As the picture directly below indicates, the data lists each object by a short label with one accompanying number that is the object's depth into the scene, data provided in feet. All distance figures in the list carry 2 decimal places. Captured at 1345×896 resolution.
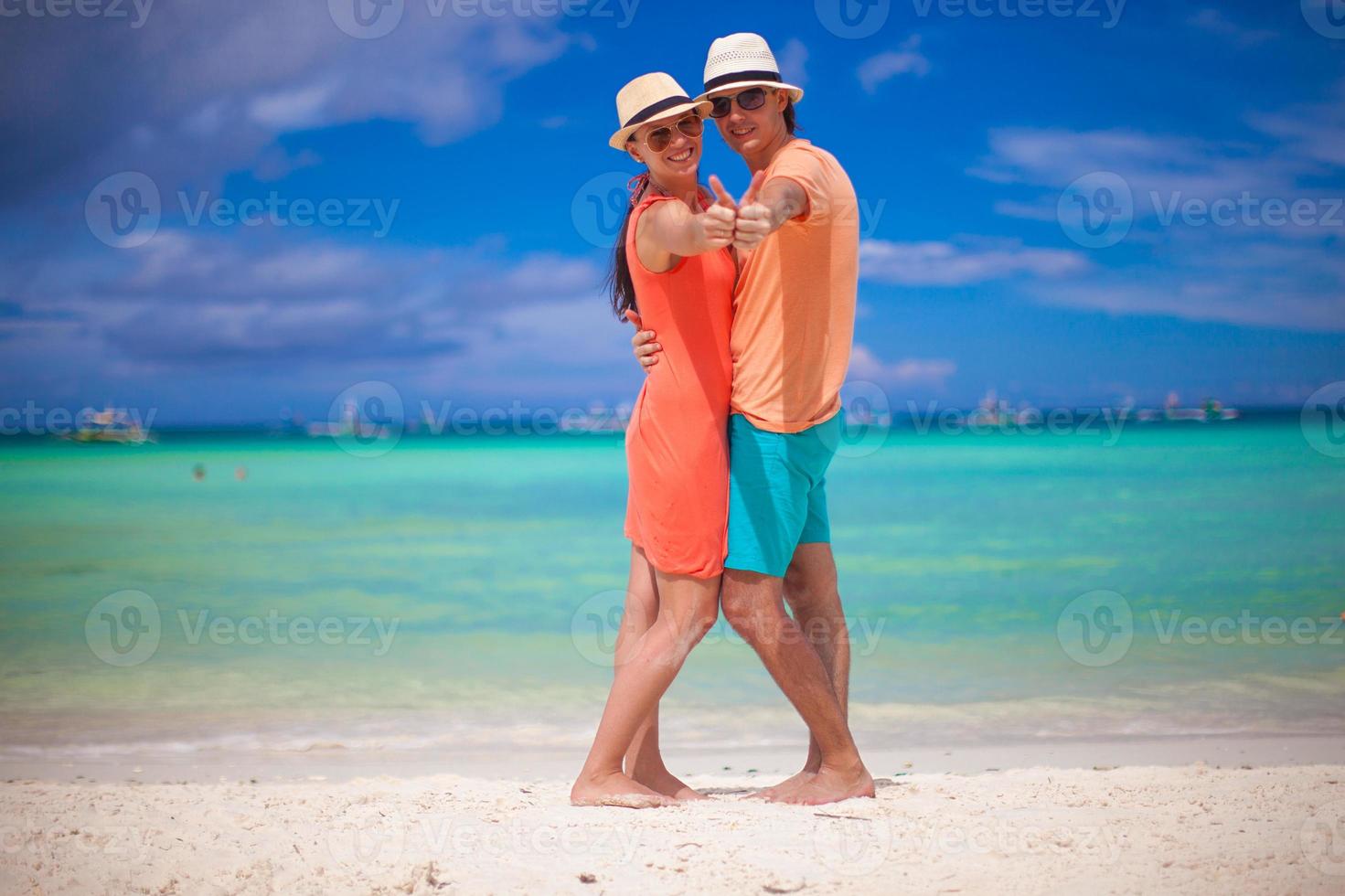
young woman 9.84
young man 9.84
